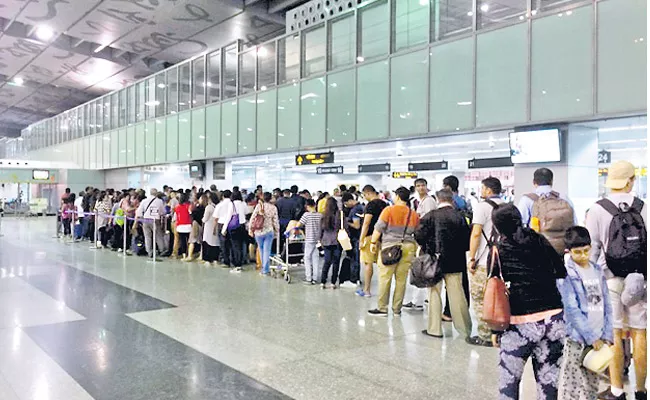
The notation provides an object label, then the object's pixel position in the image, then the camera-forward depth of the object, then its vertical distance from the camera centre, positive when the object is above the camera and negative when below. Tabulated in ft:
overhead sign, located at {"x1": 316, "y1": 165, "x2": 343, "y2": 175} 88.69 +4.15
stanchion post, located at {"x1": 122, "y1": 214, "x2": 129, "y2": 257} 43.61 -3.01
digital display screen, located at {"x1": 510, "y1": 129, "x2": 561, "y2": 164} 31.17 +2.92
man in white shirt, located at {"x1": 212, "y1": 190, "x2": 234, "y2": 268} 34.53 -1.74
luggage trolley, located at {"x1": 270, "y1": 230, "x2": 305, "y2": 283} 32.65 -4.02
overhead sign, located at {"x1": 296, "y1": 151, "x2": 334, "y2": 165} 51.93 +3.59
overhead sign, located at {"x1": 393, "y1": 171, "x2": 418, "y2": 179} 98.32 +3.52
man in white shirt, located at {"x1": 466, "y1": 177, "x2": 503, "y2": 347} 17.58 -1.60
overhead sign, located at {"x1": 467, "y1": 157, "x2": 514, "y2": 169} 59.47 +3.58
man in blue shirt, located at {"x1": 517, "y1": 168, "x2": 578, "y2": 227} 16.92 +0.14
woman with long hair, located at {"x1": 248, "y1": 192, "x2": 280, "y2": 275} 32.78 -2.28
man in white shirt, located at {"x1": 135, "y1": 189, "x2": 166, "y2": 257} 40.93 -1.90
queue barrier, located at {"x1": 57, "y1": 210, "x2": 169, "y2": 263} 40.42 -2.20
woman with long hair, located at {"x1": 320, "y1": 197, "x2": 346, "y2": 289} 28.35 -2.36
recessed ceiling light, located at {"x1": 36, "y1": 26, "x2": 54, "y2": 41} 60.75 +19.52
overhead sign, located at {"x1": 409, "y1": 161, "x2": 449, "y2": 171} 72.71 +3.90
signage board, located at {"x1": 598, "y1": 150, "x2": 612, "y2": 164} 51.37 +3.72
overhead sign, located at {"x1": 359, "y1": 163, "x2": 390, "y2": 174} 81.72 +4.16
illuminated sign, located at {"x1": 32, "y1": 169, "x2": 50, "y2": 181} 104.06 +3.81
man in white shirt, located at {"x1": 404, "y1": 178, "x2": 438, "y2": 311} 23.97 -0.45
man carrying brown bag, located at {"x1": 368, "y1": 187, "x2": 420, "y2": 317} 21.83 -2.19
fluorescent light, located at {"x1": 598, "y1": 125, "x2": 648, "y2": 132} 35.64 +4.69
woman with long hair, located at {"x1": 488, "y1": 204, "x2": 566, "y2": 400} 9.83 -2.03
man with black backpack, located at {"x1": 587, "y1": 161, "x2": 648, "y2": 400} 12.25 -1.57
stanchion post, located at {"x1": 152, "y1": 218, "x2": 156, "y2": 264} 38.86 -4.01
